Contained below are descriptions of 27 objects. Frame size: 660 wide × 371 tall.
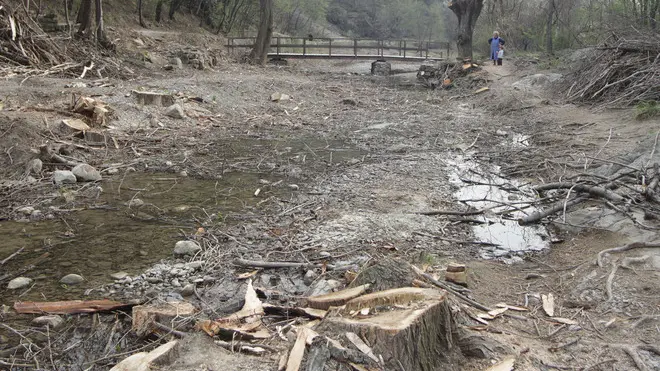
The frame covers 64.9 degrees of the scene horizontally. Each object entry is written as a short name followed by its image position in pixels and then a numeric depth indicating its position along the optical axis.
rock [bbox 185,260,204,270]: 4.87
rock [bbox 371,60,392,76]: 27.83
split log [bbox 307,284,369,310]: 3.40
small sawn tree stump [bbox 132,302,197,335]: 3.61
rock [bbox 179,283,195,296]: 4.39
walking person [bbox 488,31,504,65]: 21.34
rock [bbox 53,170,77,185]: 7.22
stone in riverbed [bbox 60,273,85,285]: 4.54
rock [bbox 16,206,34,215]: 6.17
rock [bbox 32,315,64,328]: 3.81
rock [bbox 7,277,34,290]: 4.40
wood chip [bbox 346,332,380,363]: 2.59
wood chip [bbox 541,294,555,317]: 3.99
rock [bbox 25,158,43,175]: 7.49
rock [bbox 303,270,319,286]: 4.60
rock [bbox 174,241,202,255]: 5.16
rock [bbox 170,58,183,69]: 17.97
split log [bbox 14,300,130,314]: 3.98
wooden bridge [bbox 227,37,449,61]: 27.08
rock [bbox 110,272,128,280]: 4.65
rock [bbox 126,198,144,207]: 6.64
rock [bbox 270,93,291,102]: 15.49
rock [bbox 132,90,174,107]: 11.73
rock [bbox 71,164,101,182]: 7.49
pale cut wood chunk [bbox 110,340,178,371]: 2.79
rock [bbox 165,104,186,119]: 11.71
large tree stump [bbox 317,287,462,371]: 2.68
